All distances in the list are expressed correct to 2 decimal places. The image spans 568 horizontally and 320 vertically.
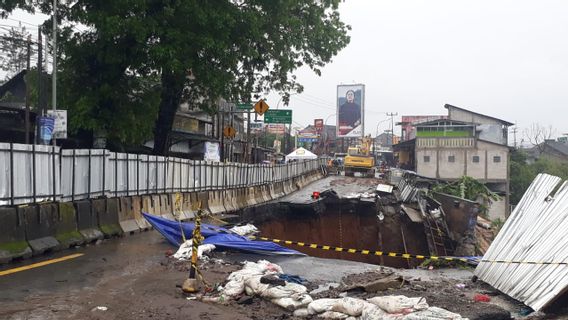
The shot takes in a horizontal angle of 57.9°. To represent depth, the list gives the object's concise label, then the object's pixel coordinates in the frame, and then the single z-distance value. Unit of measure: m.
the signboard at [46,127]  17.62
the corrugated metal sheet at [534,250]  6.54
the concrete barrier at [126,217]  13.30
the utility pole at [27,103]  18.35
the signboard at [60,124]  18.05
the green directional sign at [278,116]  39.00
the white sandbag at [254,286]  7.18
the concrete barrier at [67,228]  10.77
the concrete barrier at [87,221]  11.57
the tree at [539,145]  75.44
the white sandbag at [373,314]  5.89
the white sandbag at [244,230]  13.80
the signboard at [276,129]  94.75
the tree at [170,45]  18.25
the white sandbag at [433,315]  5.64
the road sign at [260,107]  28.41
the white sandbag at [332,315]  6.24
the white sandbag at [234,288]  7.26
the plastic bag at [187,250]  10.23
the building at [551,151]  73.99
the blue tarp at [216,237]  11.12
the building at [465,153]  49.22
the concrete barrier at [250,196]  25.38
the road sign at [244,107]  32.96
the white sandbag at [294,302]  6.70
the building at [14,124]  23.30
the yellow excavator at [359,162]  51.38
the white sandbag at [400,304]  5.94
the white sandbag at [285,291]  6.90
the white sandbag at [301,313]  6.52
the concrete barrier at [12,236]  9.13
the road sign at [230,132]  32.19
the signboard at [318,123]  87.69
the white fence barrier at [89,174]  10.05
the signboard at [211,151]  35.38
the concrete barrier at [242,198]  23.66
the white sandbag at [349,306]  6.16
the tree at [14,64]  35.08
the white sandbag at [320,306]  6.45
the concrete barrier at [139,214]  14.13
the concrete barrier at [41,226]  9.88
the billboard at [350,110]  72.44
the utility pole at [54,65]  19.08
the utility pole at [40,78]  18.17
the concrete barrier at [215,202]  19.90
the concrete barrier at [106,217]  12.34
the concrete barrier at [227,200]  21.45
